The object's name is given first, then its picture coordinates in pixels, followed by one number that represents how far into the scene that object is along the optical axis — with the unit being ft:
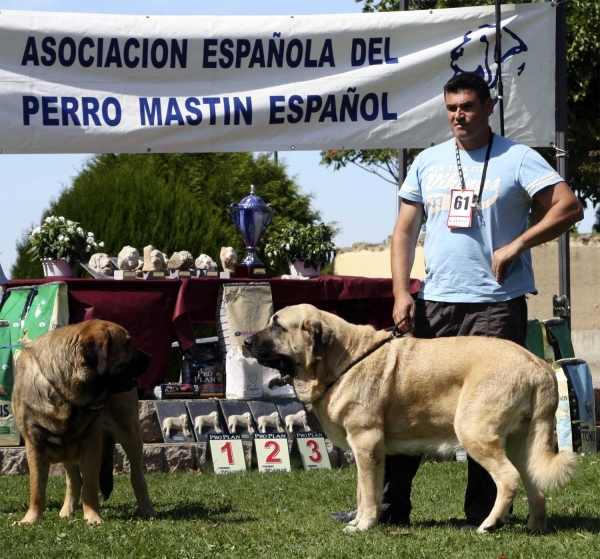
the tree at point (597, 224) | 81.86
